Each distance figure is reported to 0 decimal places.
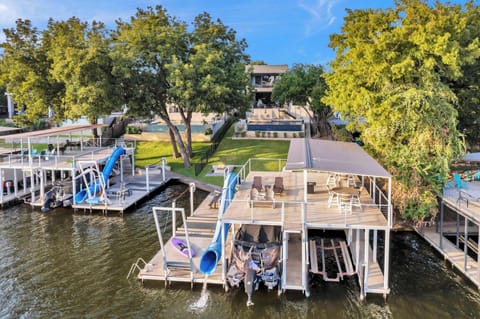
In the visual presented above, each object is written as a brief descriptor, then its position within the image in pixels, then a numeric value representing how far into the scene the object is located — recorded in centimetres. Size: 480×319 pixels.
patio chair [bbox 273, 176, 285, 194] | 1680
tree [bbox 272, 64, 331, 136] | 4013
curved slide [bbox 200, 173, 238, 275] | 1434
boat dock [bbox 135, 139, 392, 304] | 1381
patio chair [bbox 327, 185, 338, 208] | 1537
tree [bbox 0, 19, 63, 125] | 3192
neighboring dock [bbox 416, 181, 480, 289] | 1531
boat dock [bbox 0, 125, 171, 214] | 2395
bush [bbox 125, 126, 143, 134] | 4421
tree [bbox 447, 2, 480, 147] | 2011
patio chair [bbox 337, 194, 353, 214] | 1477
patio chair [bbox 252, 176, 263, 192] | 1680
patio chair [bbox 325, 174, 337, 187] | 1842
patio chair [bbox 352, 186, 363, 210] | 1479
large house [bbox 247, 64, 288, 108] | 6396
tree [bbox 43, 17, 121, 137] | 2805
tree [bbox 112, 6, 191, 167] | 3016
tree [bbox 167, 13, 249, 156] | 2945
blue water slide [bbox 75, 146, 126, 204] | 2392
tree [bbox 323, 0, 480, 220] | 1792
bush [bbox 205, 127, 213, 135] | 4303
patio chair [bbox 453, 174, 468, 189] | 1869
